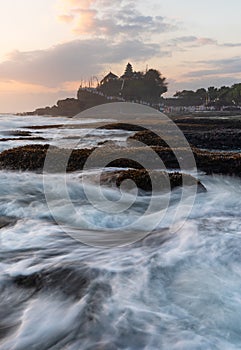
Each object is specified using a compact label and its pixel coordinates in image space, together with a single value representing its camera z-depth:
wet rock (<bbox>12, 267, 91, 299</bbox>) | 3.53
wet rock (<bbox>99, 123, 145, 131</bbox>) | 22.12
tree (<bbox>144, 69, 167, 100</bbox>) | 109.69
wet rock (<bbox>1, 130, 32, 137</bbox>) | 19.95
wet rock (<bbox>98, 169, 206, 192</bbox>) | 6.88
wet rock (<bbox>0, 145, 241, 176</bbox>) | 8.50
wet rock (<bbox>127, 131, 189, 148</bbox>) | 12.76
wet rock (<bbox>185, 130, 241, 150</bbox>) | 15.37
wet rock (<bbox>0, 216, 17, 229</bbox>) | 5.44
